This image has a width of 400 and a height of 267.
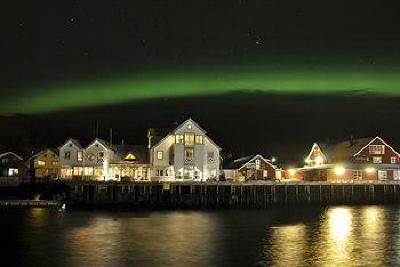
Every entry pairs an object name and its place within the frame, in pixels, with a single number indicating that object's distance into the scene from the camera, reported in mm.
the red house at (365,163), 96625
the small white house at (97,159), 96188
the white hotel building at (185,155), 89625
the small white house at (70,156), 96812
